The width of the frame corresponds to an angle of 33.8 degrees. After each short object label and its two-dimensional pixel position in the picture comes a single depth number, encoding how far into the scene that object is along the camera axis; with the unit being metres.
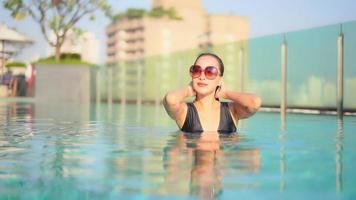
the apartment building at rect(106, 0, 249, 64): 102.69
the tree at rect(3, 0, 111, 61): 25.88
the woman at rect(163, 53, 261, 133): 5.08
